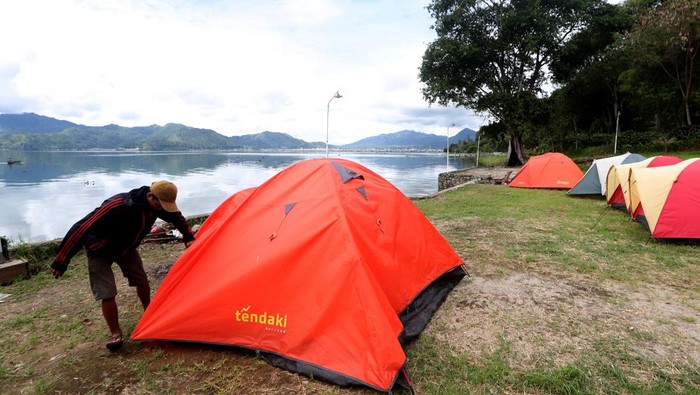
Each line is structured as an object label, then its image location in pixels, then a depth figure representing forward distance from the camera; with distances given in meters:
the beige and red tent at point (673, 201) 6.41
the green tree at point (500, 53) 25.22
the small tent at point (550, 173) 15.44
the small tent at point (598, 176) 12.16
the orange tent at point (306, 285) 3.18
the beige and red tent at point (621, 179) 9.45
